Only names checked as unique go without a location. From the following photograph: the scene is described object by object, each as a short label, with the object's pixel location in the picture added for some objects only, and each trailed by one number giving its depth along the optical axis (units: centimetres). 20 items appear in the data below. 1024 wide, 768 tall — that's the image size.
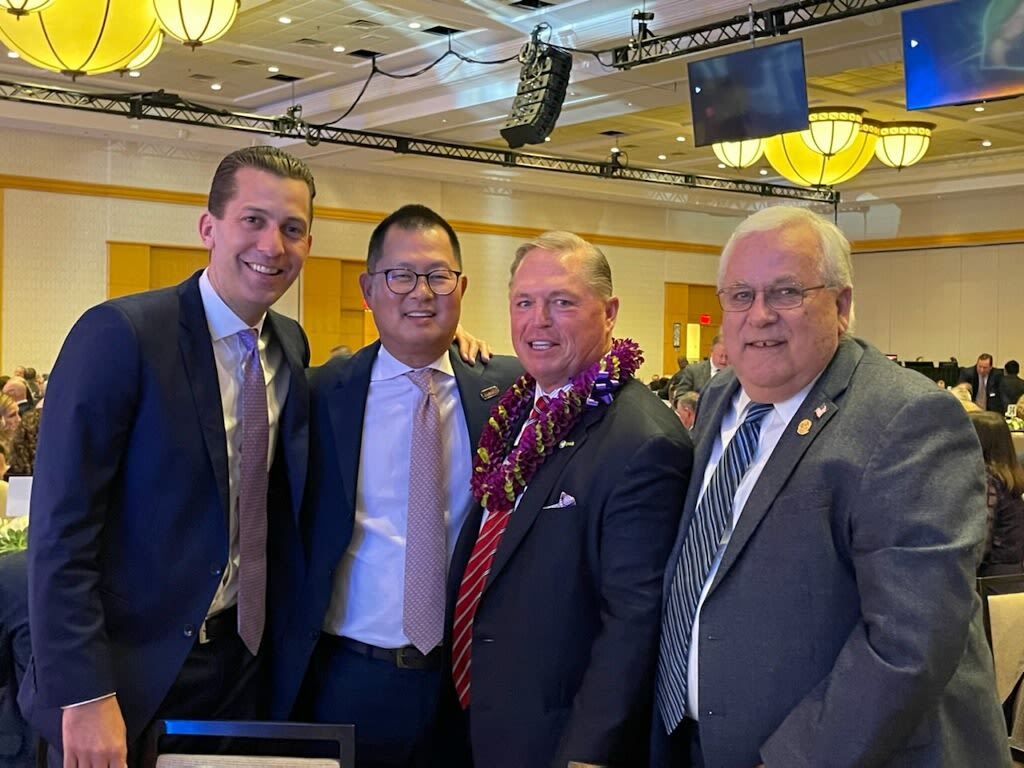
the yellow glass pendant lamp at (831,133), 1301
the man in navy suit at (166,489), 219
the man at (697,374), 1119
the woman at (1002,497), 484
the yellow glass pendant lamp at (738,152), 1320
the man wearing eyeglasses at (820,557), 190
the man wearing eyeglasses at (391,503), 265
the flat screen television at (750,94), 870
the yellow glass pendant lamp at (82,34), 673
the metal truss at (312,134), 1284
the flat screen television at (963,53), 712
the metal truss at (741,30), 862
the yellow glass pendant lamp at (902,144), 1457
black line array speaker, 995
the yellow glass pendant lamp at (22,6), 595
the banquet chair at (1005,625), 332
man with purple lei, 225
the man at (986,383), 1644
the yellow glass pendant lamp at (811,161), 1322
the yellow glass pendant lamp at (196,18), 712
